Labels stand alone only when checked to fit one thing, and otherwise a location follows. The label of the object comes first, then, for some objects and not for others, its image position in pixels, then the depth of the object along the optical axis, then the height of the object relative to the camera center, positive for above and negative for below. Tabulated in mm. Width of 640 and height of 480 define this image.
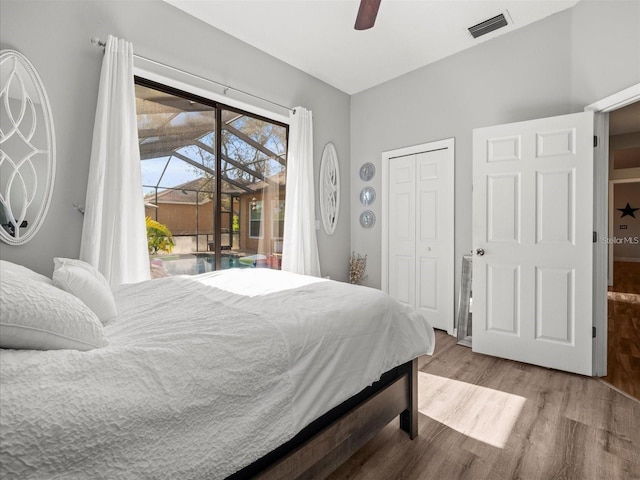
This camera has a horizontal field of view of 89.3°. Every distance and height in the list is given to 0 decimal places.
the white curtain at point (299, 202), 3502 +403
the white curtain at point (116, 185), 2150 +368
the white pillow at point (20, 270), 1148 -124
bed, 711 -407
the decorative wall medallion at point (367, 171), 4152 +886
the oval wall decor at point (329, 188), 4020 +644
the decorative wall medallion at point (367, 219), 4164 +268
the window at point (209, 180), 2701 +565
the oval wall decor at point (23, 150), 1903 +540
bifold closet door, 3488 +78
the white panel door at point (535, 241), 2488 -8
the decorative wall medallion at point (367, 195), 4160 +572
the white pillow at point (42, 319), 783 -213
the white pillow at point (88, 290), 1263 -204
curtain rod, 2230 +1379
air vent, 2849 +1938
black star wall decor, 6016 +556
